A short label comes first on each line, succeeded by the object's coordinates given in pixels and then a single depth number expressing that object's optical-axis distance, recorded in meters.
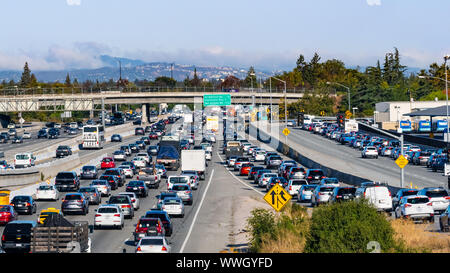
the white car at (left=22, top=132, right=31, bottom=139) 120.94
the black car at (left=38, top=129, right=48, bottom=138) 121.02
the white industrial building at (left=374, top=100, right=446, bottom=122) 124.12
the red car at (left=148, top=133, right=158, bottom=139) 115.12
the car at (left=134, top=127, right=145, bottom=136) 126.07
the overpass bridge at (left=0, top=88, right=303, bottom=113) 126.69
